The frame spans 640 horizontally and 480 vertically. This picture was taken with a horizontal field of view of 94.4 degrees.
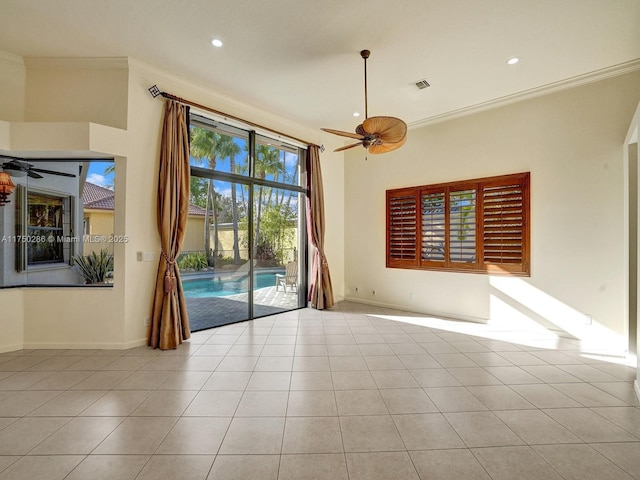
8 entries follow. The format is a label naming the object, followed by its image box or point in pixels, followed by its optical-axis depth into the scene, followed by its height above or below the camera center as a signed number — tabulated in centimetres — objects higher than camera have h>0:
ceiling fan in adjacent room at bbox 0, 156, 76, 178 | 372 +88
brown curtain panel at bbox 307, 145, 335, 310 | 584 +11
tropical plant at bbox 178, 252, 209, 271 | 432 -34
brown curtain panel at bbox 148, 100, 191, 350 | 381 +17
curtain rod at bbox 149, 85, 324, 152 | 385 +190
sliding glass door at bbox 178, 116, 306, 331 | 449 +17
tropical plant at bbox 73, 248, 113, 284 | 386 -38
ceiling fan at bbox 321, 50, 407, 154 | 318 +118
